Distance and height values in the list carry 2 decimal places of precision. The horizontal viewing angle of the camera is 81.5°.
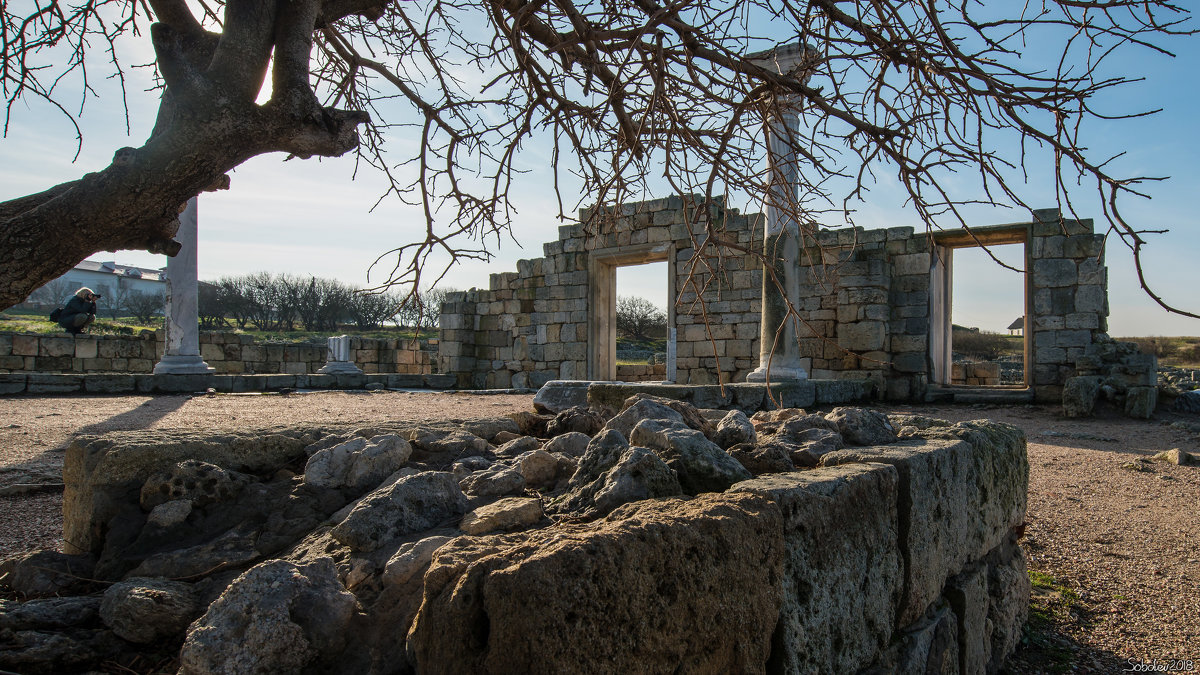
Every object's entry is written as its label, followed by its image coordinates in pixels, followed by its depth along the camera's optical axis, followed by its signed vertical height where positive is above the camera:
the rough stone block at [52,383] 9.90 -0.54
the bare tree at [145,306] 40.72 +2.40
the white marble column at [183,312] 10.80 +0.54
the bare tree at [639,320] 31.30 +1.34
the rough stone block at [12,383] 9.66 -0.53
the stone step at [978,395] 10.51 -0.67
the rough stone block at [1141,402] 8.95 -0.64
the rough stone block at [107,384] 10.16 -0.56
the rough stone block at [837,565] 1.61 -0.55
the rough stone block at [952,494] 2.17 -0.53
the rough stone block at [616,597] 1.11 -0.44
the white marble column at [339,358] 13.89 -0.23
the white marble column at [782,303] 9.65 +0.68
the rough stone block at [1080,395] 9.27 -0.58
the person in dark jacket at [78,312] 13.88 +0.67
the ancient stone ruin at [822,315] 10.28 +0.62
